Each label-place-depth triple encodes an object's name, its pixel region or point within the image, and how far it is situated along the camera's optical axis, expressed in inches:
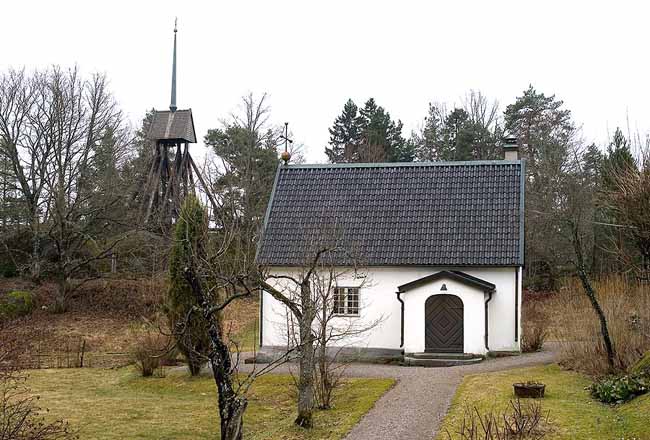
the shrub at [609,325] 618.5
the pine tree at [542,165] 1493.6
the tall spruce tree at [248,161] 1628.9
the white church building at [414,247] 823.1
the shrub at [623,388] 514.9
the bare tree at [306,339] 520.1
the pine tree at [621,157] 617.9
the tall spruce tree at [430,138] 1978.1
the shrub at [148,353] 789.9
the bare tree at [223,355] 378.9
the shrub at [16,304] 1171.9
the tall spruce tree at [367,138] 1974.7
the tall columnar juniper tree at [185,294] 755.4
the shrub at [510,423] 406.4
